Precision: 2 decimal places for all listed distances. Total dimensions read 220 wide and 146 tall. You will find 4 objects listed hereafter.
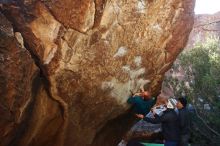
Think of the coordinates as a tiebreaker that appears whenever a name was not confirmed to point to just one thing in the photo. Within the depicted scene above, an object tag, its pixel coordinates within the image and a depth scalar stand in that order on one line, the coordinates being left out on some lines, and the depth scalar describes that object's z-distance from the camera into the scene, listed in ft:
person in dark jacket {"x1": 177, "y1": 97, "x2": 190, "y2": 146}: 27.04
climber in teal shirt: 28.63
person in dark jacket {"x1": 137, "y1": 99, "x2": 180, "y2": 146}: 27.04
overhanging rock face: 23.85
